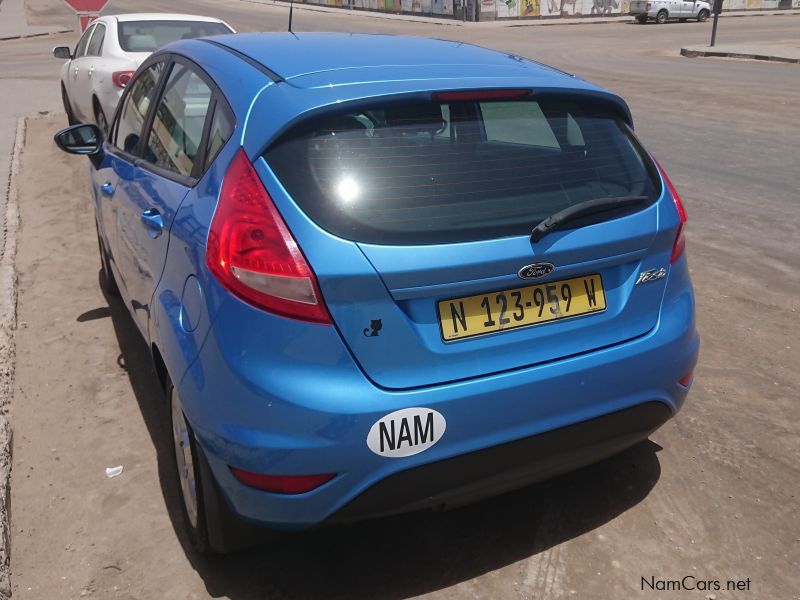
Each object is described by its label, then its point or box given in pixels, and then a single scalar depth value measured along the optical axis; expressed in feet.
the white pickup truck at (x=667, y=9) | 132.36
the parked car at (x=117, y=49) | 31.37
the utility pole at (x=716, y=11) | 82.72
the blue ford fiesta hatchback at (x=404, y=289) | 7.74
